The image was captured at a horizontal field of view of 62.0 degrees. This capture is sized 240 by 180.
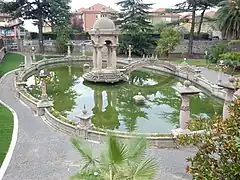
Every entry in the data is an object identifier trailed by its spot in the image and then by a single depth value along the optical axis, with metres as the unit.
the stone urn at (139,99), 15.40
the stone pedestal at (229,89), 8.77
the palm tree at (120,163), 4.06
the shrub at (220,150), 4.04
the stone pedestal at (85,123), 9.75
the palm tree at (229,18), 23.89
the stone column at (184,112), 9.01
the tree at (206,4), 26.67
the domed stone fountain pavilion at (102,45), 19.86
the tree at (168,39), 27.08
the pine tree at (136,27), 29.18
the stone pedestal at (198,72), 20.11
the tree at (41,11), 29.77
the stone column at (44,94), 12.41
